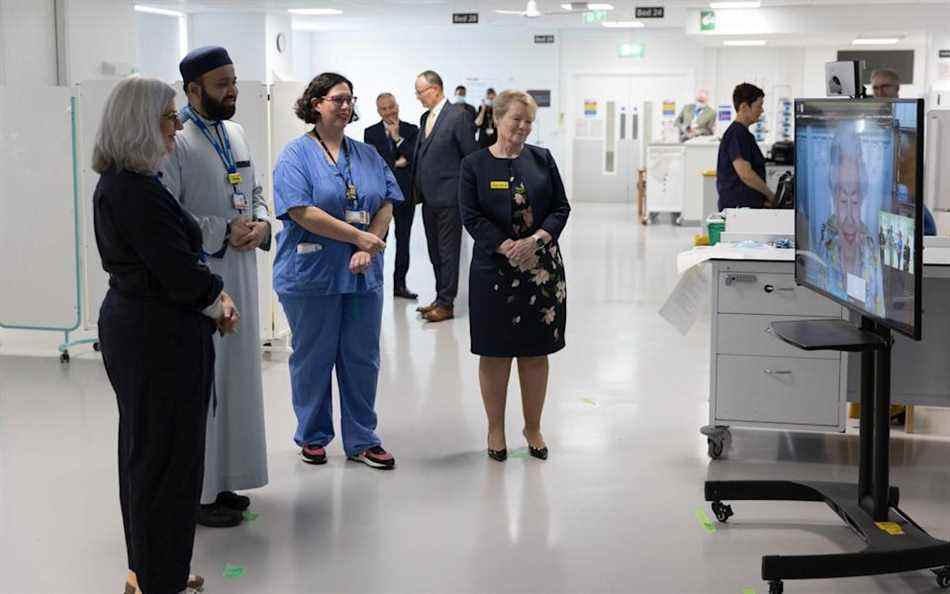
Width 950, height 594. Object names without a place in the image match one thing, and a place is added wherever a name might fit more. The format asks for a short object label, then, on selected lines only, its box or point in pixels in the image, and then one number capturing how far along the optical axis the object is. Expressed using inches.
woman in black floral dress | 182.7
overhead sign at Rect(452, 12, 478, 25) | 643.5
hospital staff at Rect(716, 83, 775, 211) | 272.4
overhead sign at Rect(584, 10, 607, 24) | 606.2
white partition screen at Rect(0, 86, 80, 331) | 266.7
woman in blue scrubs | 177.5
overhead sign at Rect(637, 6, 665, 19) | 577.9
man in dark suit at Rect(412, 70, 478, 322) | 318.0
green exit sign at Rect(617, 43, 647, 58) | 729.6
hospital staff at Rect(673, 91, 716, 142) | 624.1
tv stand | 134.2
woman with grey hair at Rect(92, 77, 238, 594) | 118.0
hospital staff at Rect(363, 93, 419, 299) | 352.2
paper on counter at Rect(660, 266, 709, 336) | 194.5
